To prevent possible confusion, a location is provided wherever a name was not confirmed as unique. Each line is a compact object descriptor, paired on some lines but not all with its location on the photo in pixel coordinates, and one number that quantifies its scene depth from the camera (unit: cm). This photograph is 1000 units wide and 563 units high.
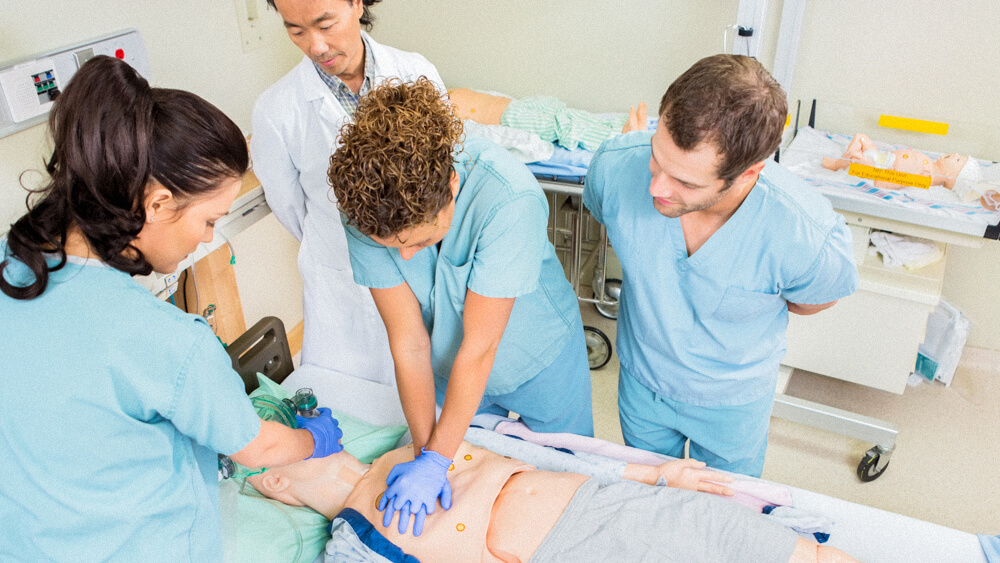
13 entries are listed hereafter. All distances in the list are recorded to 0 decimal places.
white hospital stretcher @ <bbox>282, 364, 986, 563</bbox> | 139
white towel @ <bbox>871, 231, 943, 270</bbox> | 225
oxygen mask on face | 159
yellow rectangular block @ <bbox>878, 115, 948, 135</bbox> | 234
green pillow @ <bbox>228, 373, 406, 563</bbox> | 140
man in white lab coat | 147
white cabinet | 220
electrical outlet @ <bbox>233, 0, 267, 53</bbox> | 266
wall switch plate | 179
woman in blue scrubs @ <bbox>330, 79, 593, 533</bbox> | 103
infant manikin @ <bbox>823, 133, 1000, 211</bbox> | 210
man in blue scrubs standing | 113
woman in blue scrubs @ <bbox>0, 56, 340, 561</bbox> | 82
